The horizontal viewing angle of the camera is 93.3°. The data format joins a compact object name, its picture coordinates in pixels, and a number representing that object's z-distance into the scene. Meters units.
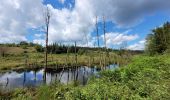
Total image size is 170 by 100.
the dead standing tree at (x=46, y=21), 7.89
